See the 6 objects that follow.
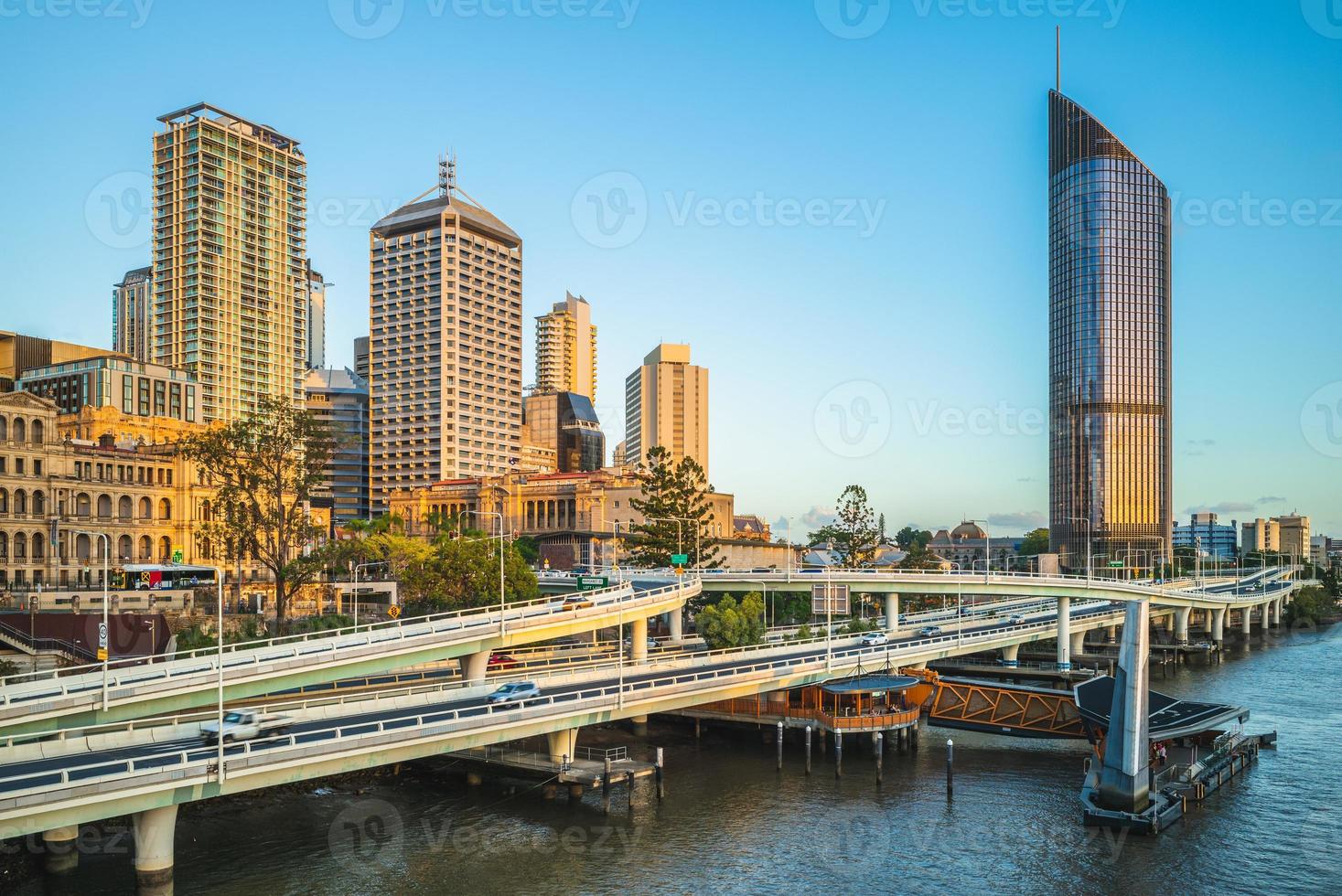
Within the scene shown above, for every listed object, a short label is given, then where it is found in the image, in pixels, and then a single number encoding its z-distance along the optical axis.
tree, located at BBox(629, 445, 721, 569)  138.12
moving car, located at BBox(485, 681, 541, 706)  63.28
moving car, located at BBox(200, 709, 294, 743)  51.91
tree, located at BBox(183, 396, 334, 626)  100.50
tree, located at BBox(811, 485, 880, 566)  164.12
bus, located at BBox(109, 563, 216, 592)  93.71
